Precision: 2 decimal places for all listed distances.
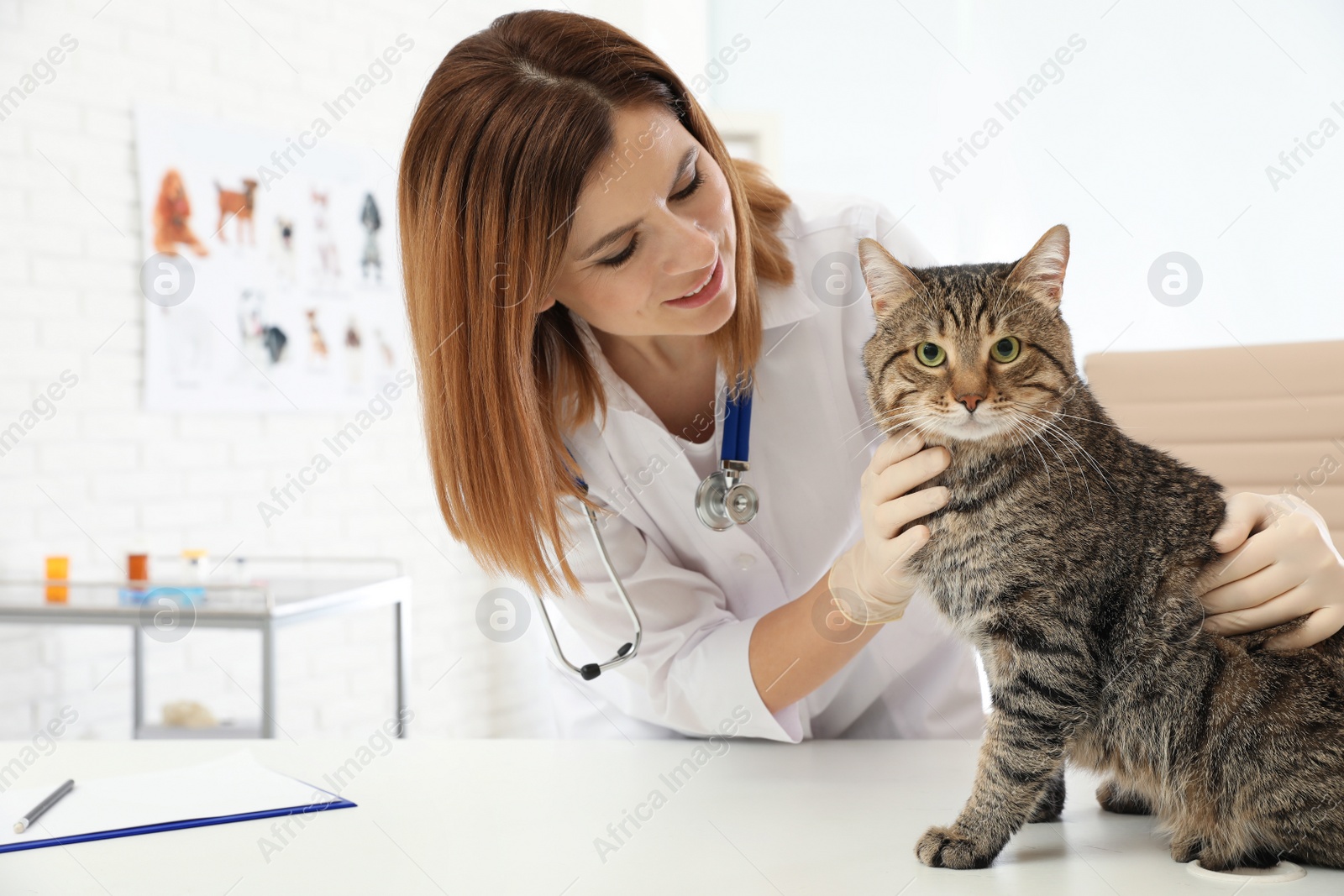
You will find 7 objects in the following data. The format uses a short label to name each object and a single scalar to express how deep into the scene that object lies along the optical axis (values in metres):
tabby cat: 0.89
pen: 1.06
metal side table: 2.22
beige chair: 1.60
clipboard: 1.06
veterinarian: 1.17
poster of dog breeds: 2.87
